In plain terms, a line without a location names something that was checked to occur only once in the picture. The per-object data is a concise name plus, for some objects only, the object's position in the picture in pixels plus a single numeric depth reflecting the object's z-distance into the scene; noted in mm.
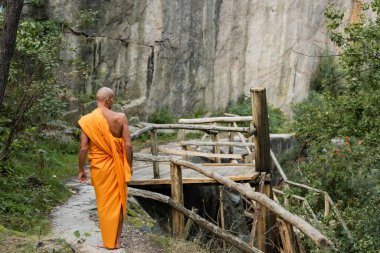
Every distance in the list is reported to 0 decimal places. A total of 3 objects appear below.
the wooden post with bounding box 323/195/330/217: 12945
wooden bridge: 8820
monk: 7668
